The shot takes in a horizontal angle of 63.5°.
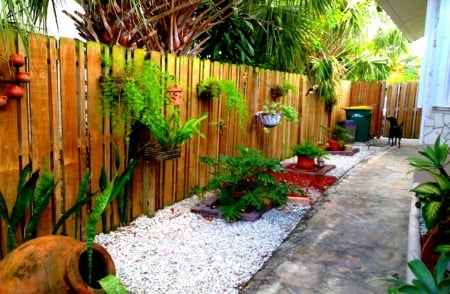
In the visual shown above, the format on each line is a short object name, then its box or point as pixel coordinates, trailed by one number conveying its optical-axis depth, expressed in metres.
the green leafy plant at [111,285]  1.94
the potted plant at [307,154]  6.04
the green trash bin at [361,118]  10.08
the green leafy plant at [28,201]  2.42
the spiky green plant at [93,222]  2.14
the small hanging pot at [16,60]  2.39
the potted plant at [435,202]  2.77
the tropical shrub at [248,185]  3.85
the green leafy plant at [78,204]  2.69
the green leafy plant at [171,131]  3.34
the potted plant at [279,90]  6.41
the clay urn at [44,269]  1.95
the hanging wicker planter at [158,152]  3.44
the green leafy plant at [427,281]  1.76
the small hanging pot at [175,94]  3.64
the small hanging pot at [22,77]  2.44
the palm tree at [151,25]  3.97
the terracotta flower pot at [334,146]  8.46
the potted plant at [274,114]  5.77
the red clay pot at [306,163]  6.14
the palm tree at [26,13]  1.77
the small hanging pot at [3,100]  2.37
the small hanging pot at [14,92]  2.43
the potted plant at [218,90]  4.43
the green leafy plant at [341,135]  8.58
